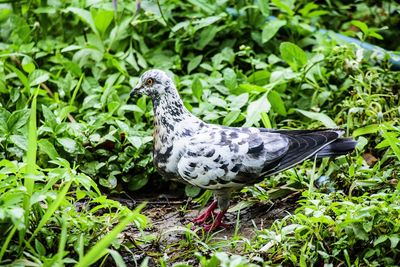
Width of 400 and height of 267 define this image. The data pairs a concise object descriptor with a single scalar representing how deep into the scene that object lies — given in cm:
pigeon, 873
